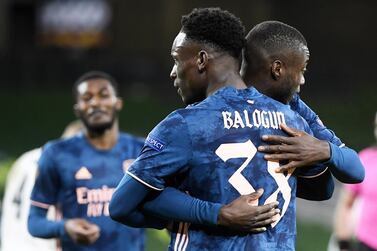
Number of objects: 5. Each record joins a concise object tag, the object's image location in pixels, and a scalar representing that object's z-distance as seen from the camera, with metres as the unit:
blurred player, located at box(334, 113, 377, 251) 14.04
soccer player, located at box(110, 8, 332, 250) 7.79
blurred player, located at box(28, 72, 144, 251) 12.12
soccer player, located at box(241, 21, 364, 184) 8.12
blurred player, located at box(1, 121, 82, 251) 15.42
